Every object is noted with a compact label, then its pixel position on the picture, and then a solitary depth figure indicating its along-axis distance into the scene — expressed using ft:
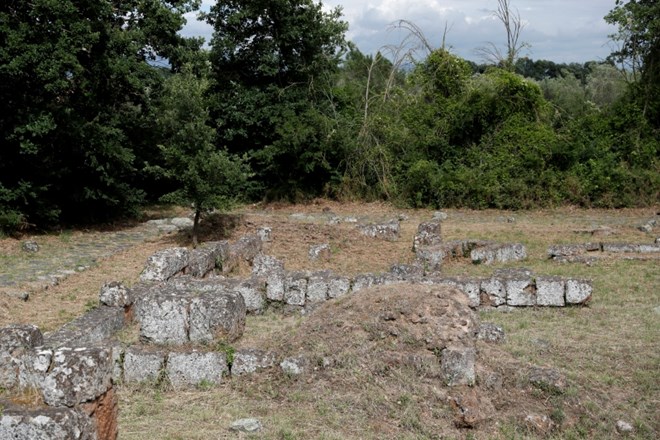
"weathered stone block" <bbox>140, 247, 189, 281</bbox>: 40.19
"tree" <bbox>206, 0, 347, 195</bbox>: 79.20
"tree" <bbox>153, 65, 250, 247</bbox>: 55.52
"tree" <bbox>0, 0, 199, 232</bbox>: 54.90
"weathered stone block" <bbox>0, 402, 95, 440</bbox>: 18.01
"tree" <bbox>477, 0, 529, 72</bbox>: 87.97
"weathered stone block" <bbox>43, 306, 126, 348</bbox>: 27.86
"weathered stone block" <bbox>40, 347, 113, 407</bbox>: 19.70
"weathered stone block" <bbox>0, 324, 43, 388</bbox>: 23.47
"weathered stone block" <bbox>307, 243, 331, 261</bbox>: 50.26
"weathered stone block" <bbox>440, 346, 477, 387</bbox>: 25.09
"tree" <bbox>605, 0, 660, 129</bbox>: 80.89
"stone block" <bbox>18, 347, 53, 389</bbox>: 19.81
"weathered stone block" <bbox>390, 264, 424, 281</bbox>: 41.50
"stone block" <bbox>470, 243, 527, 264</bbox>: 50.47
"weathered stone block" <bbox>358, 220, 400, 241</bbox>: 59.47
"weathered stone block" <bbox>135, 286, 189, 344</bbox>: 29.48
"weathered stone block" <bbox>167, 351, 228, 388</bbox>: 27.02
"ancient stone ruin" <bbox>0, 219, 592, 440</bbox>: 19.81
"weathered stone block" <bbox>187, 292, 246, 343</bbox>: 29.63
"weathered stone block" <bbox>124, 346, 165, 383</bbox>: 27.12
